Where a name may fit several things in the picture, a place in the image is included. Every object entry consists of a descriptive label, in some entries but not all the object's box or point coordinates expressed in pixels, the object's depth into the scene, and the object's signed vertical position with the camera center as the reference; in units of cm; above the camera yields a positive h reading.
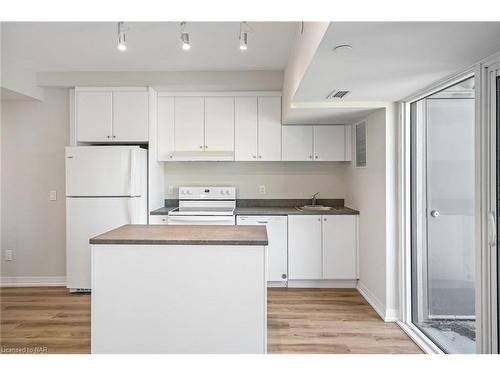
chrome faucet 434 -13
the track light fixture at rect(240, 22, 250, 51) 253 +129
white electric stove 421 -10
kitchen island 206 -65
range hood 399 +41
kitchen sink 403 -22
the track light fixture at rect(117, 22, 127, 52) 249 +119
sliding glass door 264 -21
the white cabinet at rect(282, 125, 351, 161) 406 +58
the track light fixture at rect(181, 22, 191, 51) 250 +113
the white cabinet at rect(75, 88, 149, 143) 382 +86
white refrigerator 362 -5
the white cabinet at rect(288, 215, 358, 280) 383 -64
